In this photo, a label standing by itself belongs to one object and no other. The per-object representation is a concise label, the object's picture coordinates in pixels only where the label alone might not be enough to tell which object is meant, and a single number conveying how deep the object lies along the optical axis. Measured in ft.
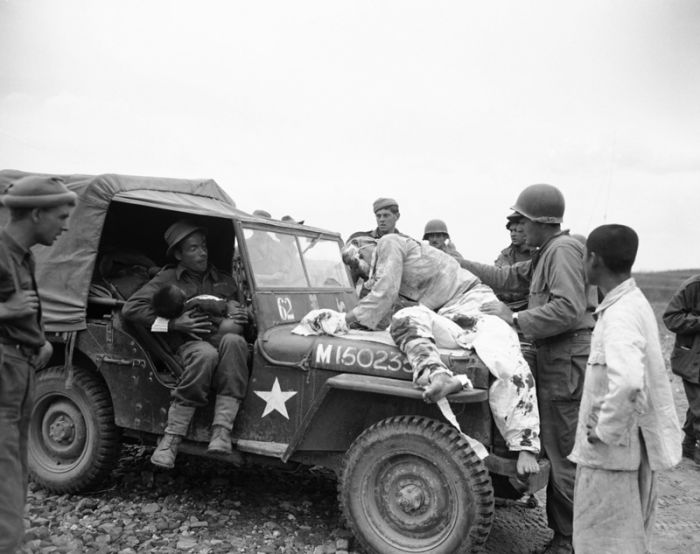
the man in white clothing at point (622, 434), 8.73
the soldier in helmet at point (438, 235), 24.21
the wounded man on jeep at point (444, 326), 11.39
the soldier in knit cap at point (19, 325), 8.54
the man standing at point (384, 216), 22.44
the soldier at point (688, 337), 19.15
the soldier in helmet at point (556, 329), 12.59
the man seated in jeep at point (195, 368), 13.08
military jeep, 11.60
